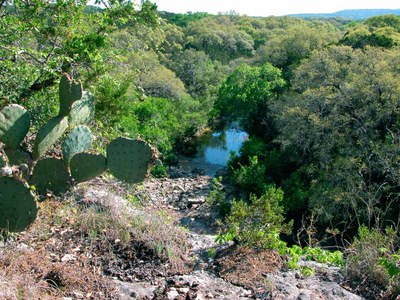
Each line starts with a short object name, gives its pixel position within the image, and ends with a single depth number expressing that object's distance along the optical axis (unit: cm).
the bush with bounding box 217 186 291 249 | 354
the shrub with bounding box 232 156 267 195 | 1298
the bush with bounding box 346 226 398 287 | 325
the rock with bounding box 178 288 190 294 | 300
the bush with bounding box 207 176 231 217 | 1219
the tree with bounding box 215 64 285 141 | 1711
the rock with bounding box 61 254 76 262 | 313
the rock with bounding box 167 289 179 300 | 292
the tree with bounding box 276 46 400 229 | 1015
